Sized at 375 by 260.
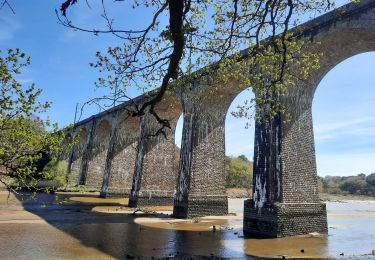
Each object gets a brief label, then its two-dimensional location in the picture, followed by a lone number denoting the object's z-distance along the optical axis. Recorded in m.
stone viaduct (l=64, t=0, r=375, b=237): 9.91
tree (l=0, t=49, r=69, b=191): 5.93
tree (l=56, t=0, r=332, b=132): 4.16
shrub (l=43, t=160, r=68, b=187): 28.97
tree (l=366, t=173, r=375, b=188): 85.83
